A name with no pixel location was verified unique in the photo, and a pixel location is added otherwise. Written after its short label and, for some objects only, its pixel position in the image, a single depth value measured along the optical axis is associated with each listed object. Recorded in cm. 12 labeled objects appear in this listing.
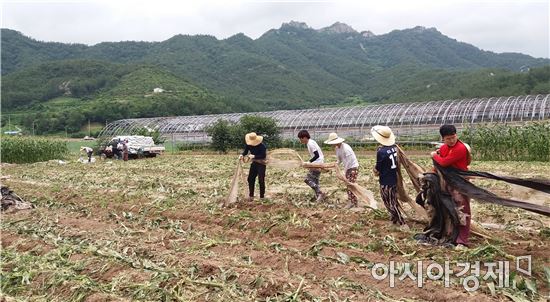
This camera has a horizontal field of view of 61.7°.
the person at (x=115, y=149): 2988
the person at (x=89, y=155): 2624
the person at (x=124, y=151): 2803
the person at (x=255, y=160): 1040
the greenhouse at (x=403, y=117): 2983
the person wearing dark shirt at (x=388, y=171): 757
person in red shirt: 611
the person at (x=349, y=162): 938
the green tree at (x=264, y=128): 3359
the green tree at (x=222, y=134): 3416
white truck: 2981
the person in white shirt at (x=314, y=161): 1000
